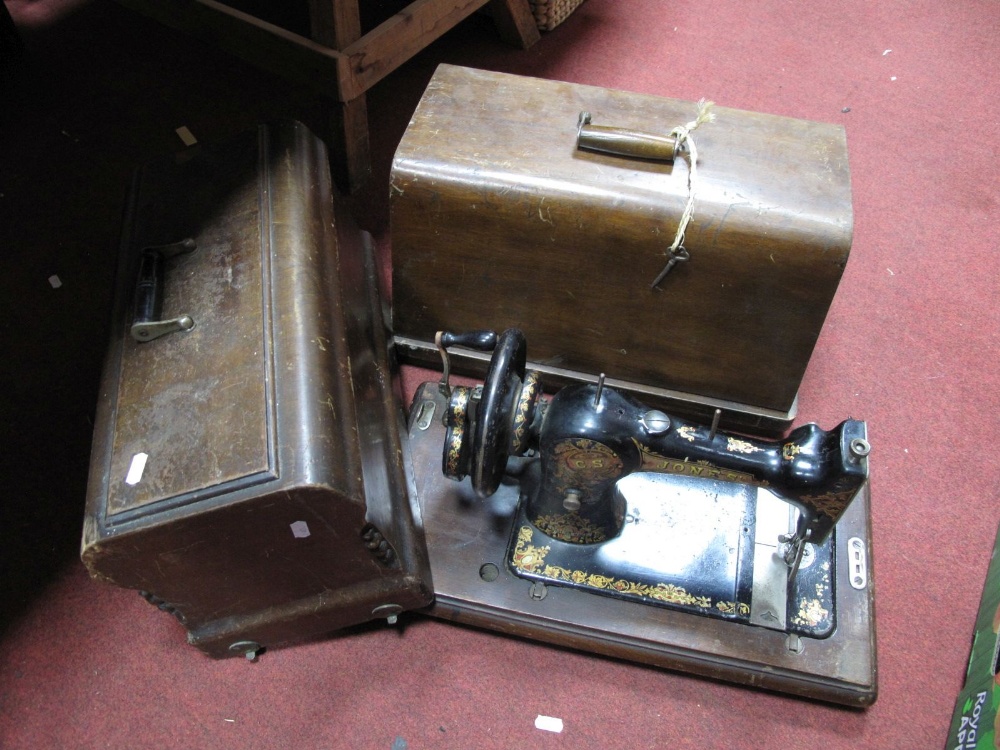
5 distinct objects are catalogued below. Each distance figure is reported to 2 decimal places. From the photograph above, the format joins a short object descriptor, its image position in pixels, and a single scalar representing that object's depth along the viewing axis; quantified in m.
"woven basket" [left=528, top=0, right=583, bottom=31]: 2.83
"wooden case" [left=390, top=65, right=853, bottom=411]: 1.61
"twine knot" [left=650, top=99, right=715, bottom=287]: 1.60
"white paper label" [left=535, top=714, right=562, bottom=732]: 1.58
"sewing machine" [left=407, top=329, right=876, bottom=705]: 1.36
